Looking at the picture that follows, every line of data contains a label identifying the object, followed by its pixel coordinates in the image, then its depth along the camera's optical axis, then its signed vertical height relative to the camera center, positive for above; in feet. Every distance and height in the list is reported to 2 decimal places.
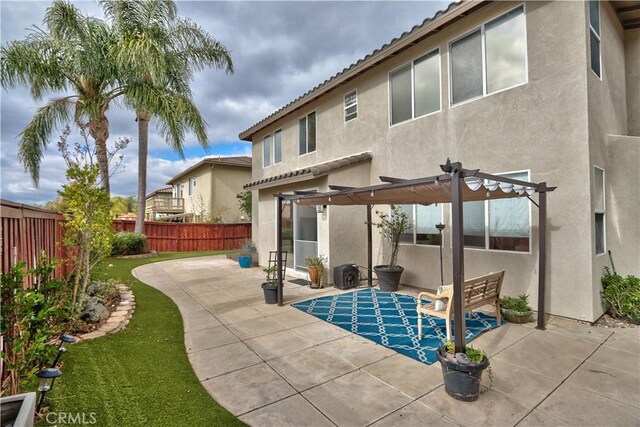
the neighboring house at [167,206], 103.35 +4.92
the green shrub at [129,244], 52.19 -3.89
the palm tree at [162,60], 41.78 +23.76
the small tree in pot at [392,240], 27.43 -2.18
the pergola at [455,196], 12.12 +1.43
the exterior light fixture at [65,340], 10.85 -4.22
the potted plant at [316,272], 29.89 -5.18
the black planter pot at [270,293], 24.64 -5.97
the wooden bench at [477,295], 16.05 -4.45
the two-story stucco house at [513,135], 19.26 +6.33
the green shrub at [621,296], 19.04 -5.19
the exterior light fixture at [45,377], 9.37 -4.98
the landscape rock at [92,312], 19.61 -5.90
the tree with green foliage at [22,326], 9.47 -3.40
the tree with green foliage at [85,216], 18.97 +0.37
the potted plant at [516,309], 19.24 -5.98
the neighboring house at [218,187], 82.53 +9.33
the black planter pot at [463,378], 11.17 -6.01
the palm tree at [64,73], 42.06 +21.17
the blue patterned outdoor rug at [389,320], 16.63 -6.85
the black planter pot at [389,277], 27.31 -5.36
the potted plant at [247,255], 43.14 -5.11
